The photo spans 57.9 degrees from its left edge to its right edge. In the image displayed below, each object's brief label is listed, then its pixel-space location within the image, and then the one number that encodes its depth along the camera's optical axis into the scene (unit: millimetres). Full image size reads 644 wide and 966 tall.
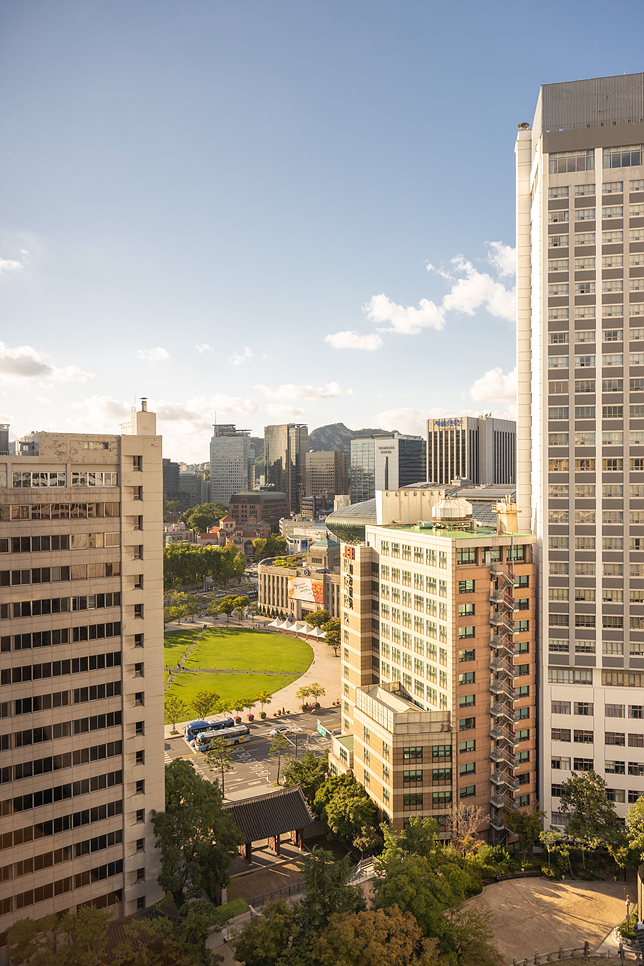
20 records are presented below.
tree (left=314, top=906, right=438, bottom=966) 38688
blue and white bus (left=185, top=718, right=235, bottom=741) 96375
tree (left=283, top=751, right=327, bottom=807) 72375
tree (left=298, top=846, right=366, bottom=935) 41969
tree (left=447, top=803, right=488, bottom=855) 58744
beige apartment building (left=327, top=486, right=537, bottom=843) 64062
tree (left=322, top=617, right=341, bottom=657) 143375
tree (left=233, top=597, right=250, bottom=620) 172125
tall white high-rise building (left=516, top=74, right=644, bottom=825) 69938
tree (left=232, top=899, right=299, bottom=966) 40688
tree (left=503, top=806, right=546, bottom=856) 62656
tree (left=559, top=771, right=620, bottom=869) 61438
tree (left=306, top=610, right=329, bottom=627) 158000
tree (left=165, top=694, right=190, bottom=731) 98362
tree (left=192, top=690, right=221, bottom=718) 98312
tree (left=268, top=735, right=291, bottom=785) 84500
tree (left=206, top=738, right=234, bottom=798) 73562
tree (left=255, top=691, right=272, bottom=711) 106125
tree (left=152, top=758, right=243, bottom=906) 49406
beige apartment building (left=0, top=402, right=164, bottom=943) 44406
